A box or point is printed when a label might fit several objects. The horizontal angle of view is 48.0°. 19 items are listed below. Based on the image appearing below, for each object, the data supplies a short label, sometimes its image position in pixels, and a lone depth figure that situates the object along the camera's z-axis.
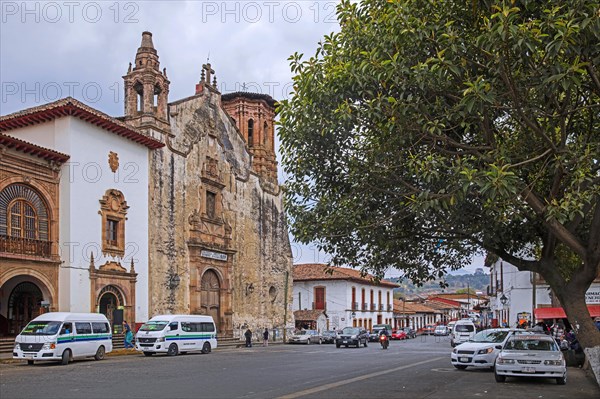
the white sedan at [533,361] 16.95
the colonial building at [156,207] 30.08
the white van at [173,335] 29.88
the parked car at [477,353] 21.25
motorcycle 41.91
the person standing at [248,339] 40.54
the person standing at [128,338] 32.50
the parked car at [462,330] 36.33
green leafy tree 11.76
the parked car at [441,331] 71.30
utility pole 51.01
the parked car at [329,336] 53.25
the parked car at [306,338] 49.66
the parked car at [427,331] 82.19
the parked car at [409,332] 69.50
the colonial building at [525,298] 34.19
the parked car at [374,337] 62.19
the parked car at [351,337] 44.94
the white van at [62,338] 23.77
